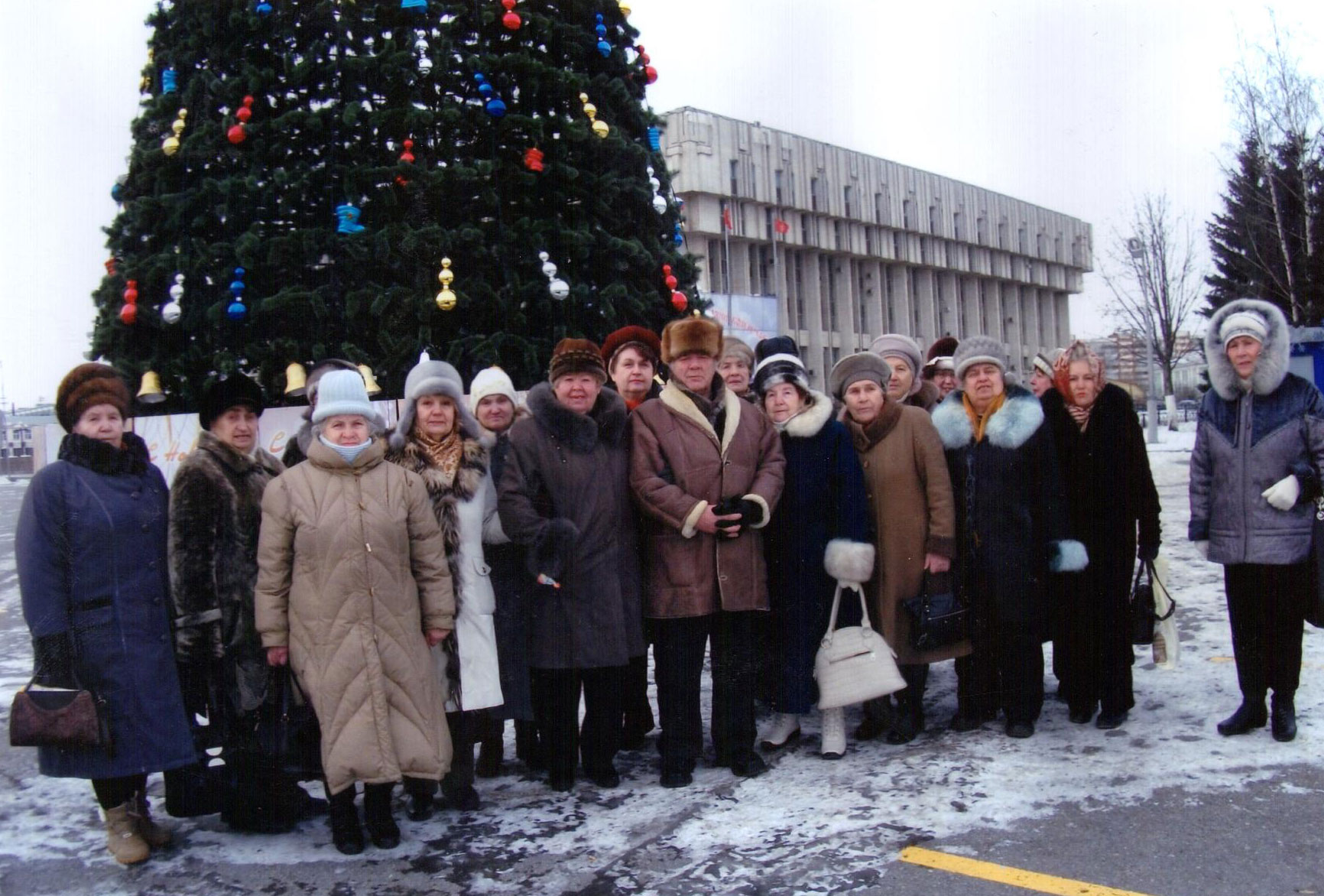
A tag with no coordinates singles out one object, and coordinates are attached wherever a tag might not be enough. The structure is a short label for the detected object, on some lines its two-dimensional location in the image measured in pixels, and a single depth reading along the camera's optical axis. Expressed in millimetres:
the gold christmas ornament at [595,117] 7059
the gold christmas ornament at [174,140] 6465
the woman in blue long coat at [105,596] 3869
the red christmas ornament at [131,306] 6328
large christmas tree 6445
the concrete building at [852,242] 47625
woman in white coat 4438
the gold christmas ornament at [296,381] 6267
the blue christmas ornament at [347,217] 6422
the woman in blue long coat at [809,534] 4957
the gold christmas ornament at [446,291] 6492
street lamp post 36281
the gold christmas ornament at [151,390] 6314
